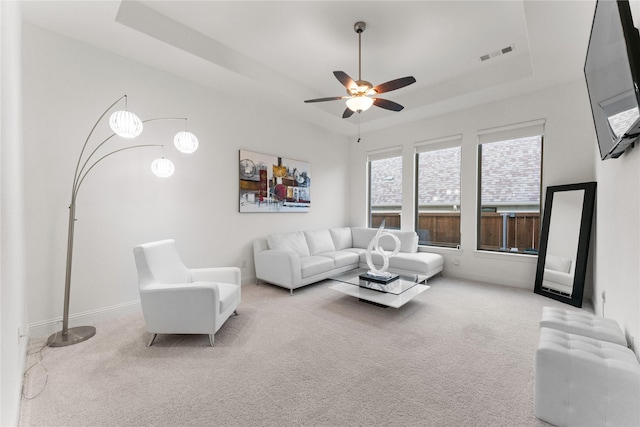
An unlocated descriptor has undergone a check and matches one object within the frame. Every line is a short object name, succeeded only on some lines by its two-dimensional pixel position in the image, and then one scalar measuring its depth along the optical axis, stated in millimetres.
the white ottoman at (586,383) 1354
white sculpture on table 3408
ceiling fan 2611
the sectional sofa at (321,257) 3914
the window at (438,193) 4824
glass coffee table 3066
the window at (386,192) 5609
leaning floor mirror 3355
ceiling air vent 3324
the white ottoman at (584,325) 1715
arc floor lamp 2354
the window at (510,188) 4082
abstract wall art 4316
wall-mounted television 1145
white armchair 2350
